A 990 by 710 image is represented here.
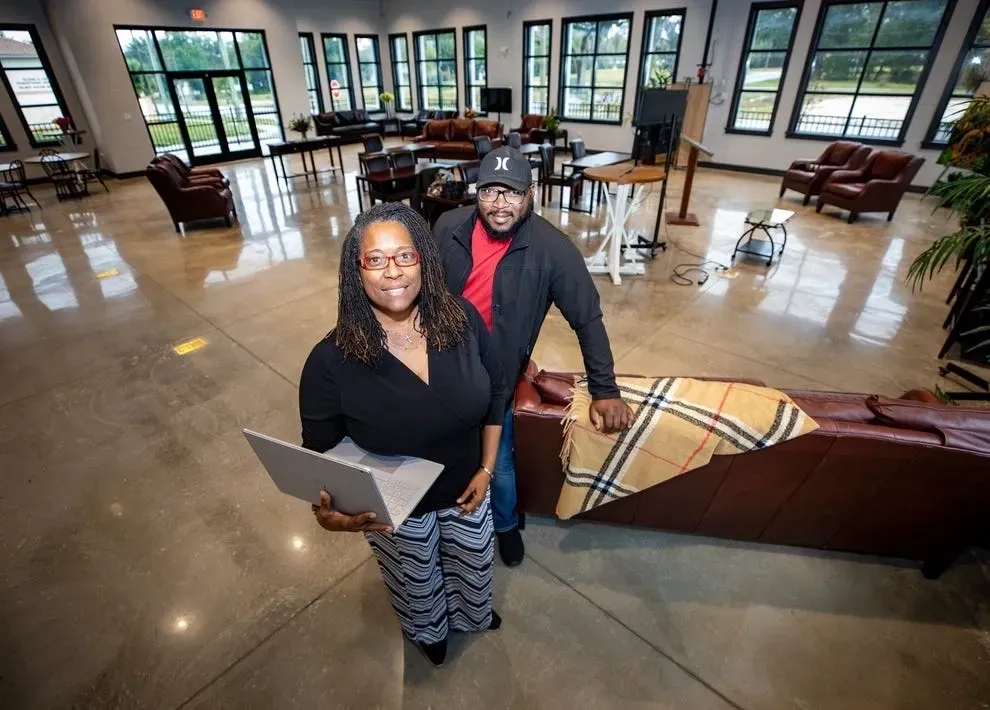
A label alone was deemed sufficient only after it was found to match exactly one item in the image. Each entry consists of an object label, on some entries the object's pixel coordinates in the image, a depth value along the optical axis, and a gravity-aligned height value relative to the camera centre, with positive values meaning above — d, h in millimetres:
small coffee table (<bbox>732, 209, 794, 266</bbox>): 4977 -1175
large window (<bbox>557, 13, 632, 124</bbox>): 10062 +794
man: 1599 -529
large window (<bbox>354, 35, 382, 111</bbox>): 14078 +1056
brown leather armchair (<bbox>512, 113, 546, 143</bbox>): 10648 -369
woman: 1098 -599
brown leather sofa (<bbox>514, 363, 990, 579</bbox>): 1553 -1268
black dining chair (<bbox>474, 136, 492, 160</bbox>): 7762 -584
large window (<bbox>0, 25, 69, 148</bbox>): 8648 +388
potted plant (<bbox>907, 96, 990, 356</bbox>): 2705 -557
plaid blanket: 1588 -1016
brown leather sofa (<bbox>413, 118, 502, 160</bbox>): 9911 -553
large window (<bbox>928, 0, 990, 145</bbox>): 6641 +441
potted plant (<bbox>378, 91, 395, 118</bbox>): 13065 +249
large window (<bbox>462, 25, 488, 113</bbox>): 12305 +1063
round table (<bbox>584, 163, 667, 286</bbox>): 4168 -975
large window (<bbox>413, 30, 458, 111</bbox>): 13172 +1022
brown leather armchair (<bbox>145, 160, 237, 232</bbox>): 6143 -1103
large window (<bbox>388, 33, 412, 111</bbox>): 14188 +1000
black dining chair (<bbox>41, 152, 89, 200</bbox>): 8151 -1131
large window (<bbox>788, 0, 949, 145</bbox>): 7238 +554
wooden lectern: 5730 -1330
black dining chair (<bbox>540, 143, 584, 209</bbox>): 6843 -965
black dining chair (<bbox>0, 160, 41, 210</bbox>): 7223 -1117
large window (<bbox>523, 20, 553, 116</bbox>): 11031 +890
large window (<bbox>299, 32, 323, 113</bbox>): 12852 +919
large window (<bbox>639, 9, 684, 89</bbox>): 9250 +1162
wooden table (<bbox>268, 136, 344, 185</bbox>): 8500 -656
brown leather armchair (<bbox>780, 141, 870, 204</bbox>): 6934 -864
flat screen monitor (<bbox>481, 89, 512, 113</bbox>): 11820 +149
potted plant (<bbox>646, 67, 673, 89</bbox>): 9297 +492
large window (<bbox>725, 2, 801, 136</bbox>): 8250 +660
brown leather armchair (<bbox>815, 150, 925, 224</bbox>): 6199 -1006
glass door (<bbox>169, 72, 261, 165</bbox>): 10312 -147
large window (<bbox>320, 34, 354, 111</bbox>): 13445 +965
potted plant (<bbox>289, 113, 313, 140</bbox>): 9109 -319
